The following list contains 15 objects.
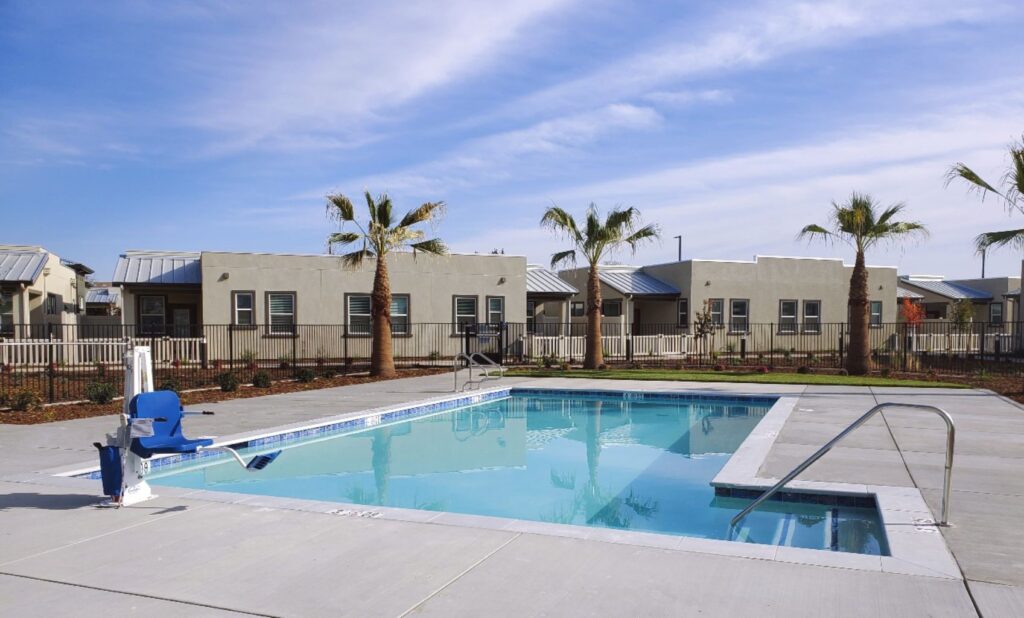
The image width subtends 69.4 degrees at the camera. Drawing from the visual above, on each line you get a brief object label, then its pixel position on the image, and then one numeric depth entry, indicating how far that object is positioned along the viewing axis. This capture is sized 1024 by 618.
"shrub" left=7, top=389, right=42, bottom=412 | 13.34
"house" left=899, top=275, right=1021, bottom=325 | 41.00
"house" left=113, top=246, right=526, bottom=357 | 24.70
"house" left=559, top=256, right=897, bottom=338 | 31.77
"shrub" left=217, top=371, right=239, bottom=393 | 17.17
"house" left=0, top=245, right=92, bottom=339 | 25.36
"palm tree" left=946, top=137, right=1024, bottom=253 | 16.73
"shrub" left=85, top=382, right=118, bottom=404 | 14.34
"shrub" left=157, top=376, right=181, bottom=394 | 15.78
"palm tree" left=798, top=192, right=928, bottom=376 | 21.52
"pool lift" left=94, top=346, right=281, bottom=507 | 6.54
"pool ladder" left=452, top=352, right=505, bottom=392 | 19.08
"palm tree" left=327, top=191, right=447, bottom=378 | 20.94
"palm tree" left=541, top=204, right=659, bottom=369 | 23.03
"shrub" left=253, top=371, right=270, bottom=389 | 18.31
